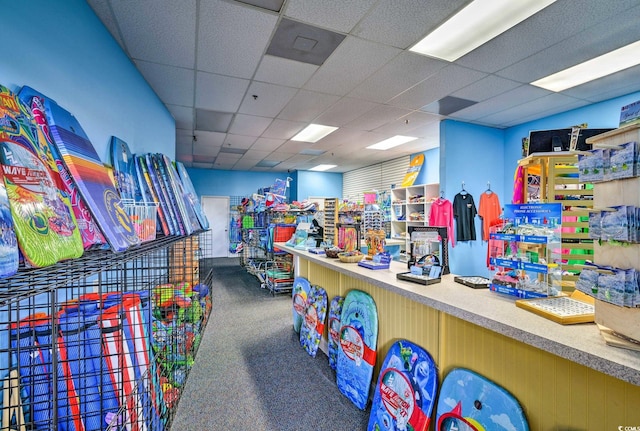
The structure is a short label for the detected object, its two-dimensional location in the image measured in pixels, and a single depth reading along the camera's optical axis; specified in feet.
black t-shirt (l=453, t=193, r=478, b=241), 16.35
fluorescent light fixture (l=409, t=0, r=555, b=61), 7.34
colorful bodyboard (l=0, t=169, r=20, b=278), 2.21
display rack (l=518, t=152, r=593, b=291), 6.80
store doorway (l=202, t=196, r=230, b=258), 34.71
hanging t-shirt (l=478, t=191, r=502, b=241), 16.48
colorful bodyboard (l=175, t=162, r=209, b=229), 9.20
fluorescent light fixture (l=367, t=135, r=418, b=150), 19.75
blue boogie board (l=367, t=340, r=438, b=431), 4.97
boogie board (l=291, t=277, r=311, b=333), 10.85
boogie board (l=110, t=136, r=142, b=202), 6.82
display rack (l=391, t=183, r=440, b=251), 20.43
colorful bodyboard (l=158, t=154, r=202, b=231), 7.79
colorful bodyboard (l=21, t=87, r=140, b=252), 4.17
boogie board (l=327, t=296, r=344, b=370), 8.38
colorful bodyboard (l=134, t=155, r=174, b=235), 7.21
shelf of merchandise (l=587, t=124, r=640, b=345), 2.78
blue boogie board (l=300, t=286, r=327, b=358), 9.41
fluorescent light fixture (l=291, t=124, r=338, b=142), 17.70
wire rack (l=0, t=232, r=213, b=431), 2.79
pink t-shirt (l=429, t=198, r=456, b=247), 16.52
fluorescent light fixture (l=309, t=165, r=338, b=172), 30.76
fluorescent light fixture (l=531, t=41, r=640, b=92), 9.75
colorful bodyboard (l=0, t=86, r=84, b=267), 2.63
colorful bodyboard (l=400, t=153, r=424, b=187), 22.50
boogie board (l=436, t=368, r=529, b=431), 3.86
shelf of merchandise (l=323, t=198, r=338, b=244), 13.07
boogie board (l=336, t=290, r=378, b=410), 6.76
